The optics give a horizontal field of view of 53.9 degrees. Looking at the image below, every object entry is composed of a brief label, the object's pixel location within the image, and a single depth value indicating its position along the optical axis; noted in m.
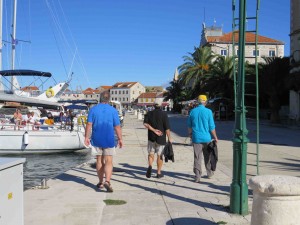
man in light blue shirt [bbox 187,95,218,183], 6.28
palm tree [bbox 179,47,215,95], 46.33
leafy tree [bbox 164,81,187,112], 63.24
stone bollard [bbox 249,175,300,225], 2.99
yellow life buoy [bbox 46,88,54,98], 23.01
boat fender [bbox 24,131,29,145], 13.47
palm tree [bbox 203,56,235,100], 37.49
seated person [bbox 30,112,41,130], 14.25
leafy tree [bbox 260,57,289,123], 28.77
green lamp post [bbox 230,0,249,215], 4.37
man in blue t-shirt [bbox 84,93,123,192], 5.59
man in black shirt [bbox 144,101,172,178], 6.49
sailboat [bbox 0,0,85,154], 13.56
